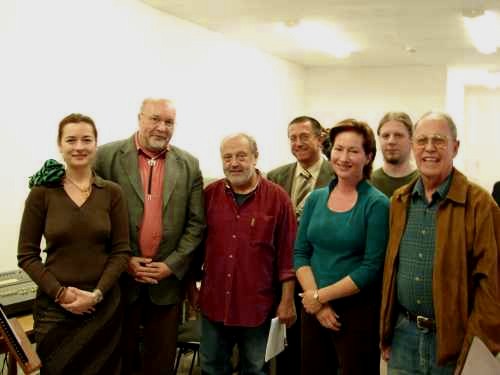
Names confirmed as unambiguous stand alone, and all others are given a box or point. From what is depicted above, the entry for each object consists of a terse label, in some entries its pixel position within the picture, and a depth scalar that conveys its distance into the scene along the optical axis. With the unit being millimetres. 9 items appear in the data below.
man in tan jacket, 1762
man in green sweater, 2676
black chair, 3137
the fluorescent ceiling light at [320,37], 5014
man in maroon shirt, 2404
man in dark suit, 3105
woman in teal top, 2094
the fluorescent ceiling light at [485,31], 4516
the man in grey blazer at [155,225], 2410
